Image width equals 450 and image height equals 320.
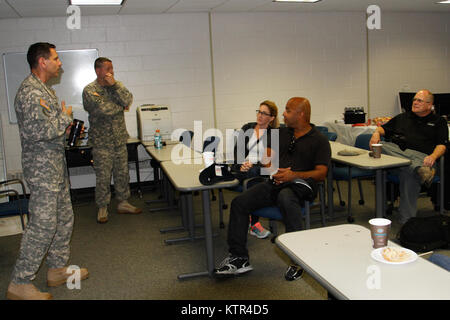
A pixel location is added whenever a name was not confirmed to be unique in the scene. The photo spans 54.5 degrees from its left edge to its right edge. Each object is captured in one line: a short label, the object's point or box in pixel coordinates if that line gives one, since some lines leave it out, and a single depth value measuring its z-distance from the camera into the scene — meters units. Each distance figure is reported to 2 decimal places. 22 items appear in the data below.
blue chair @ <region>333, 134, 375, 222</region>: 4.35
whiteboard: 5.73
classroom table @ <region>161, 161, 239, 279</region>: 2.99
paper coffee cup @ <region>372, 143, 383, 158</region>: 3.73
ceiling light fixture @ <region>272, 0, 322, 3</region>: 5.86
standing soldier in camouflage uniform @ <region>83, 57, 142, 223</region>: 4.57
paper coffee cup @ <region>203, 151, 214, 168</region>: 2.99
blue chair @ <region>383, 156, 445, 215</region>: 4.18
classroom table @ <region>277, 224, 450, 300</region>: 1.41
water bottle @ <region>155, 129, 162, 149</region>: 4.96
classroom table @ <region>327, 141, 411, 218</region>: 3.50
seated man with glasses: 4.06
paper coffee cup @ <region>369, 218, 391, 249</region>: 1.73
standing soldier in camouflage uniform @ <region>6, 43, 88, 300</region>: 2.83
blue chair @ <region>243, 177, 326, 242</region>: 3.20
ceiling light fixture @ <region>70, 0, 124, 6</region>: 4.98
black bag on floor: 3.43
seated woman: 3.86
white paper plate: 1.59
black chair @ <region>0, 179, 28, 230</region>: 3.61
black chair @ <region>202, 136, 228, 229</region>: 4.46
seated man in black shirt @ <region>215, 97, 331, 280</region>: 3.13
